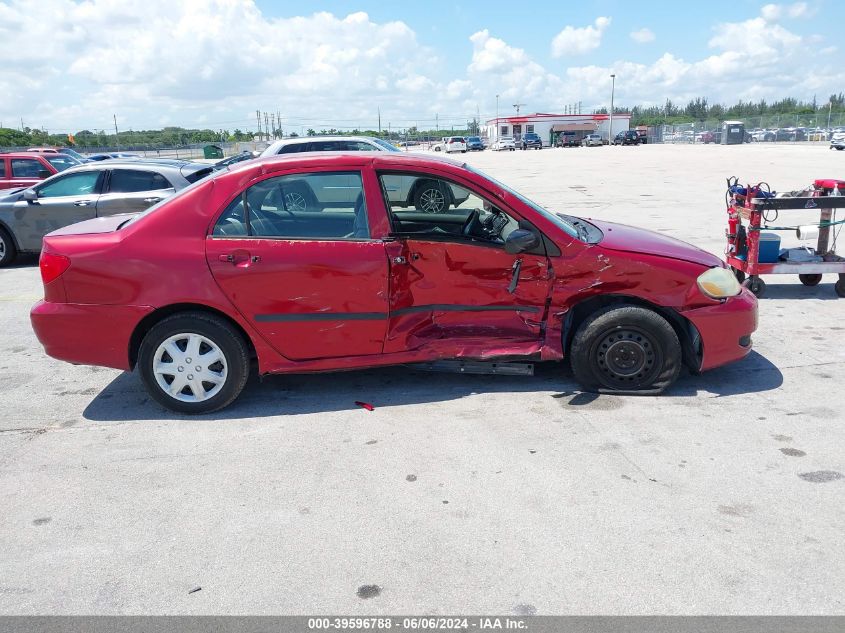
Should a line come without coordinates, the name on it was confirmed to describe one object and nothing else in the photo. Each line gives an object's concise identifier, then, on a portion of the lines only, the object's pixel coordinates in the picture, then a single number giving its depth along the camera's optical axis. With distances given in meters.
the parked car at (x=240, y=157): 20.30
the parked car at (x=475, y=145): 71.19
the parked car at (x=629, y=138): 71.50
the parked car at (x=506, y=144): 69.00
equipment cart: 7.18
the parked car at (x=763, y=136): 66.12
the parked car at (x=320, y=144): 13.05
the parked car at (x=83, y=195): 10.07
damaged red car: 4.51
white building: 92.38
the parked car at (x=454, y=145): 65.92
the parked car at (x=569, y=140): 76.12
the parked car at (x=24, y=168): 14.37
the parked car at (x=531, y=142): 69.88
